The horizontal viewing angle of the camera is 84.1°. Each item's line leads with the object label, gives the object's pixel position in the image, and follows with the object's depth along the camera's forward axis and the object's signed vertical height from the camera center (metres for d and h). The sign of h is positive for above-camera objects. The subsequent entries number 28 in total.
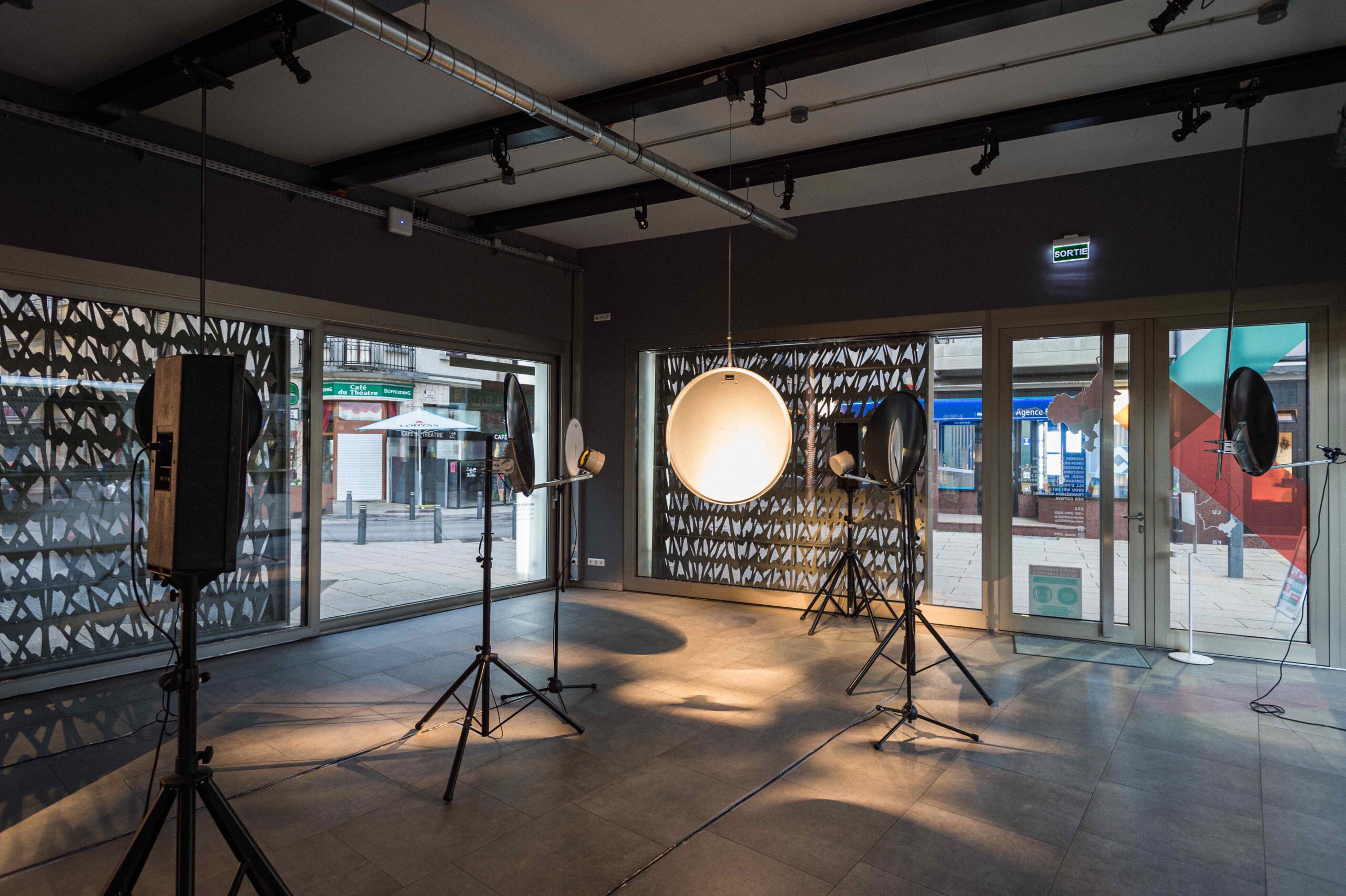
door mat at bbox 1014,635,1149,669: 5.07 -1.37
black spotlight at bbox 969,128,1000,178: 4.63 +1.91
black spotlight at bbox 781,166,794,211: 5.34 +1.90
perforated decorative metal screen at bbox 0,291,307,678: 4.17 -0.16
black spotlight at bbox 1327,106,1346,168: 3.80 +1.62
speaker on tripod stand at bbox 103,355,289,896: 1.93 -0.18
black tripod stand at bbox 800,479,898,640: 6.04 -1.06
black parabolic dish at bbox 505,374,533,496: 3.37 +0.07
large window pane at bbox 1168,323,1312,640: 5.02 -0.30
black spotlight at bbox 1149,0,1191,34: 3.09 +1.87
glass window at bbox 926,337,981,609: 6.09 -0.14
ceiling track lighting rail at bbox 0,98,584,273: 4.10 +1.84
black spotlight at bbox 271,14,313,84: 3.41 +1.86
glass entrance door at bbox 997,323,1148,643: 5.45 -0.21
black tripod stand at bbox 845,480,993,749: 3.79 -0.87
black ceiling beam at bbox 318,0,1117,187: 3.42 +2.02
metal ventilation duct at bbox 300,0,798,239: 2.87 +1.68
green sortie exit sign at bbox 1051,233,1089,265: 5.51 +1.55
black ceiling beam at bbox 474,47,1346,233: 3.97 +2.06
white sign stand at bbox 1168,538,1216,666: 4.98 -1.34
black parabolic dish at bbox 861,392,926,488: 3.77 +0.08
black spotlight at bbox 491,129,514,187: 4.64 +1.88
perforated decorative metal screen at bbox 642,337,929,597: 6.36 -0.43
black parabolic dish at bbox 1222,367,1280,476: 4.33 +0.20
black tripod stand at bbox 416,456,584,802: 3.41 -1.00
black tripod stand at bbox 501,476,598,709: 3.71 -1.10
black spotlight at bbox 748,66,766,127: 3.85 +1.88
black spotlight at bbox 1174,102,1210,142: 4.20 +1.90
